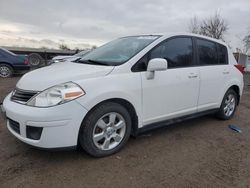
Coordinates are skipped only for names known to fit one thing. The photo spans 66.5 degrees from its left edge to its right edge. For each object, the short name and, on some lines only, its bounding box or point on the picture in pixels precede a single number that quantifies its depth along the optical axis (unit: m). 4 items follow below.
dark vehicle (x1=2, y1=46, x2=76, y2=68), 15.62
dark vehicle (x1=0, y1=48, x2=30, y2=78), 8.83
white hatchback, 2.14
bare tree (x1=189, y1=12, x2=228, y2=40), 26.20
